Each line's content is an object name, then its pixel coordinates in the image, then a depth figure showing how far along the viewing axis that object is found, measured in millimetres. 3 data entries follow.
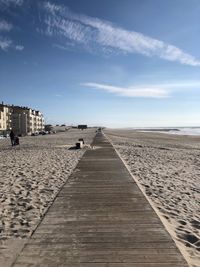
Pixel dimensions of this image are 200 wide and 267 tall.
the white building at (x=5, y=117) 83436
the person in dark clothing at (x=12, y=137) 25194
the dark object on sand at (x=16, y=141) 25729
